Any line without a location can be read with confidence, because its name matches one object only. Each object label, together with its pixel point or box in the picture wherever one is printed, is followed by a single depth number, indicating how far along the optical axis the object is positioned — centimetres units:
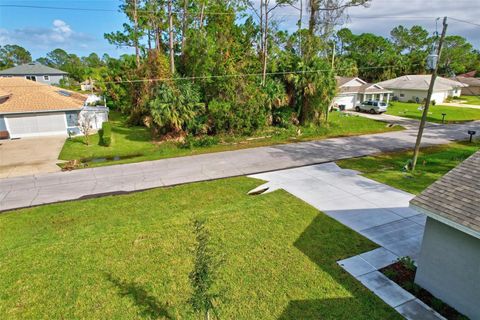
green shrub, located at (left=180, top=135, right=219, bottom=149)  2011
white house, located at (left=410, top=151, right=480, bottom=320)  566
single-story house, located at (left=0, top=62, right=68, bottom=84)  4688
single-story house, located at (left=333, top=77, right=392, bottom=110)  3547
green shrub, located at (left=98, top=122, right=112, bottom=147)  2033
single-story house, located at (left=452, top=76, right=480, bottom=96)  4714
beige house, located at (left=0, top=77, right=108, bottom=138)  2228
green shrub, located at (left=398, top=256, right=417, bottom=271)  726
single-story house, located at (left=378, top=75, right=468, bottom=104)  4006
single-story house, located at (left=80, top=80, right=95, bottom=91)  5053
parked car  3232
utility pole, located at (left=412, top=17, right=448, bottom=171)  1267
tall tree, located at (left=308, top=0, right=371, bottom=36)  2497
